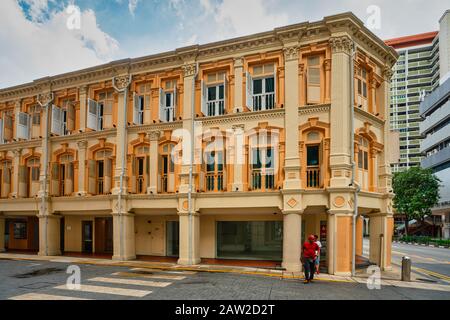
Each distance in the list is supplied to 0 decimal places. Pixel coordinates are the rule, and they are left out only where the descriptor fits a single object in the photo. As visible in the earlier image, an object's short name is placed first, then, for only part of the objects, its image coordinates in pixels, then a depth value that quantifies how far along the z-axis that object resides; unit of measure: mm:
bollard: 14008
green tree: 44594
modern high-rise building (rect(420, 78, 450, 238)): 49844
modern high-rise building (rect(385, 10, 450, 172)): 87000
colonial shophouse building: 15516
